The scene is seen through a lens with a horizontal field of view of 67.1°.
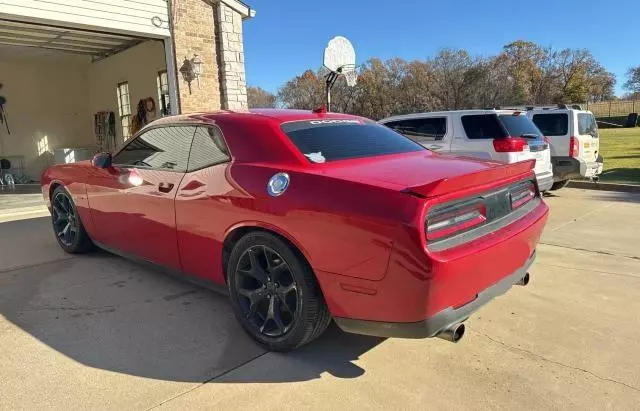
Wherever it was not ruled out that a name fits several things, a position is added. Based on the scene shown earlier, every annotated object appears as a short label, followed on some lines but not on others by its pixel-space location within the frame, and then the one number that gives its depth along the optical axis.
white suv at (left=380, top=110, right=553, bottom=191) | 7.46
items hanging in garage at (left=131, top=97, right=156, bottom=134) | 14.15
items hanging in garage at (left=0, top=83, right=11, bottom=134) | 15.77
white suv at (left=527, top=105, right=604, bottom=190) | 9.17
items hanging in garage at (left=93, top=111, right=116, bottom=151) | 16.36
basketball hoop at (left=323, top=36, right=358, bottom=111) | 11.53
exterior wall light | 10.92
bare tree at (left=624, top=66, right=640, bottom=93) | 83.38
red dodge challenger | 2.39
